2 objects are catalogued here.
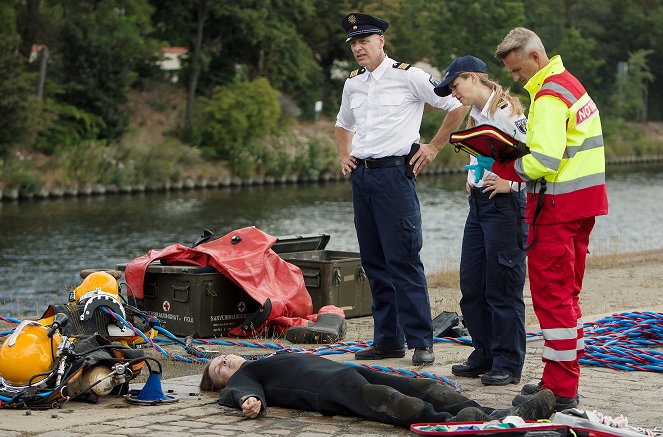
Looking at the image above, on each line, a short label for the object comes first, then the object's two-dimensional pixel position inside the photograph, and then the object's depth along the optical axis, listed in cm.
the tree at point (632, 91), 8856
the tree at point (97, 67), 5056
